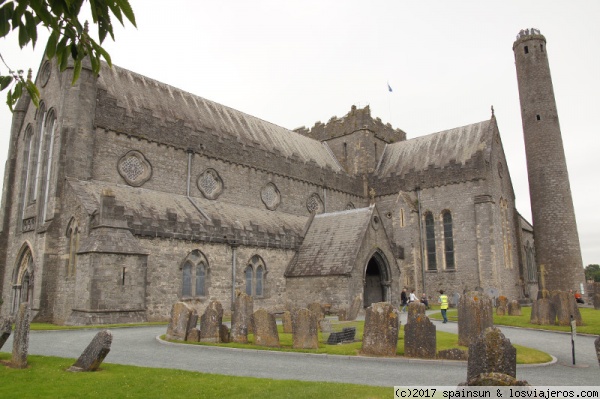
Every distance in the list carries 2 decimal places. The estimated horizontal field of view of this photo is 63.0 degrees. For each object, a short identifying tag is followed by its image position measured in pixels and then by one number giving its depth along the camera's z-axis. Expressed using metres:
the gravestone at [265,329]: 13.26
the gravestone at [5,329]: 10.60
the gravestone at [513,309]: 23.50
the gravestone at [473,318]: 12.43
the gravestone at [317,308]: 18.36
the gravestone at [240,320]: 14.24
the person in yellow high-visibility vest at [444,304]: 20.21
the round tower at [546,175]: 34.38
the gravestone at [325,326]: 16.52
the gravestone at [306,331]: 12.74
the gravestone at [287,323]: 17.02
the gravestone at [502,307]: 23.83
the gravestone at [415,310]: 11.70
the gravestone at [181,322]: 14.14
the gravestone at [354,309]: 20.94
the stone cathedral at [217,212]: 20.09
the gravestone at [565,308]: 18.20
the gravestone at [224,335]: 14.13
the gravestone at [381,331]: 11.68
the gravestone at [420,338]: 11.31
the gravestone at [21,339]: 9.52
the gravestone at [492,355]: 6.30
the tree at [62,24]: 3.05
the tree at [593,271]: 101.84
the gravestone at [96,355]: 9.08
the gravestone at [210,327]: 13.93
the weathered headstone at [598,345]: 6.26
